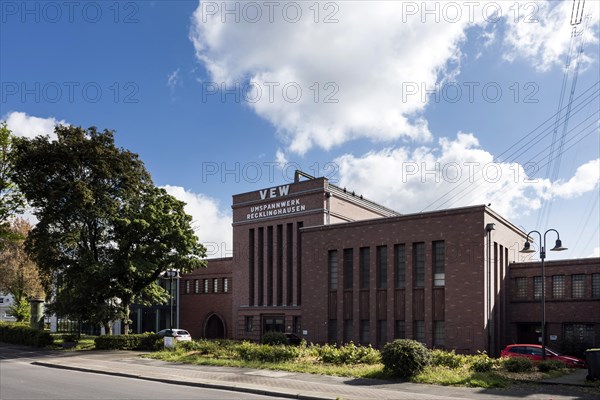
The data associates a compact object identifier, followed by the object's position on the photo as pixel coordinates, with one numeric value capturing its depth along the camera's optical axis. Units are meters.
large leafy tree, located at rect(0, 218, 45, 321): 57.03
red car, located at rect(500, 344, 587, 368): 27.59
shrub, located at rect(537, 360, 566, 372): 22.55
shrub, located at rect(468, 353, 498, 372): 22.08
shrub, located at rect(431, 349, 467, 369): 23.03
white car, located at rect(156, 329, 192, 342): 44.97
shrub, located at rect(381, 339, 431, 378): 20.66
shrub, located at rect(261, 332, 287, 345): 31.86
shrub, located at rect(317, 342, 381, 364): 25.09
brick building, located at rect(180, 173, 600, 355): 34.66
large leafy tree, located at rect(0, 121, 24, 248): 44.00
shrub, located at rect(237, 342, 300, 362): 26.34
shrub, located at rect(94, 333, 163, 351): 37.03
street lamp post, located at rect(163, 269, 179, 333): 38.00
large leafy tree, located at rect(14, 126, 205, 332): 37.56
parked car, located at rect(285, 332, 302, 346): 39.00
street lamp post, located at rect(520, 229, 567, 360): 26.24
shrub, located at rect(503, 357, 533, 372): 21.80
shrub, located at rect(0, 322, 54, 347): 40.50
